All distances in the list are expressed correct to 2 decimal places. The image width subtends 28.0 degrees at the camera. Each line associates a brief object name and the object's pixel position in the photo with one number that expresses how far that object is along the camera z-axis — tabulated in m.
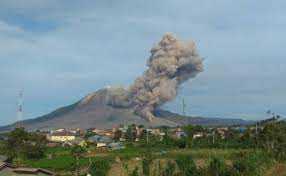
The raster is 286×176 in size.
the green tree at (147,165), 43.34
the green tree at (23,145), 66.88
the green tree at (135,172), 42.03
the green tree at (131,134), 97.25
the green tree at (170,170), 41.69
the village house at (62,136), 129.88
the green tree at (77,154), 52.78
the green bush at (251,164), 38.84
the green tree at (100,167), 45.38
